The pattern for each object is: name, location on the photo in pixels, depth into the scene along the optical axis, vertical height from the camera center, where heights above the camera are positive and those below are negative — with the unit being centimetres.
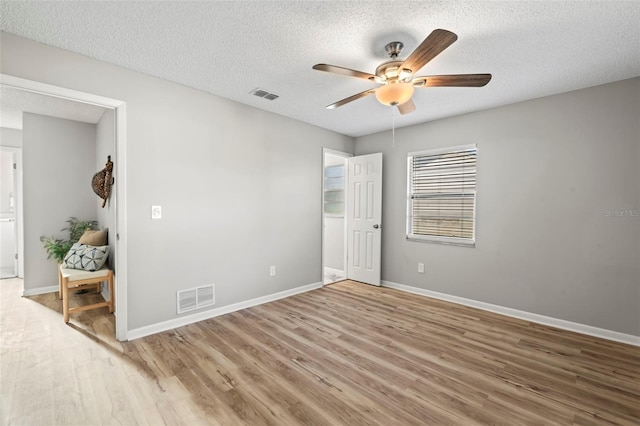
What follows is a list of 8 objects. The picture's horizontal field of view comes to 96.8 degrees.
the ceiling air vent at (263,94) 315 +127
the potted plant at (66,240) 387 -54
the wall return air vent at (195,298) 307 -104
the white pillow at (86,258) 329 -64
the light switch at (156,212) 284 -8
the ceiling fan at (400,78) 201 +98
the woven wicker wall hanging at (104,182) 337 +28
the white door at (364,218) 461 -19
